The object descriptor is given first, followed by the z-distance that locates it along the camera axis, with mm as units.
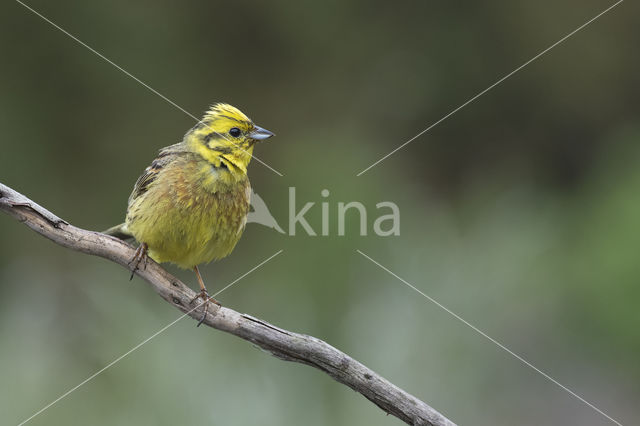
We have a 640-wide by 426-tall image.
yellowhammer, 5024
